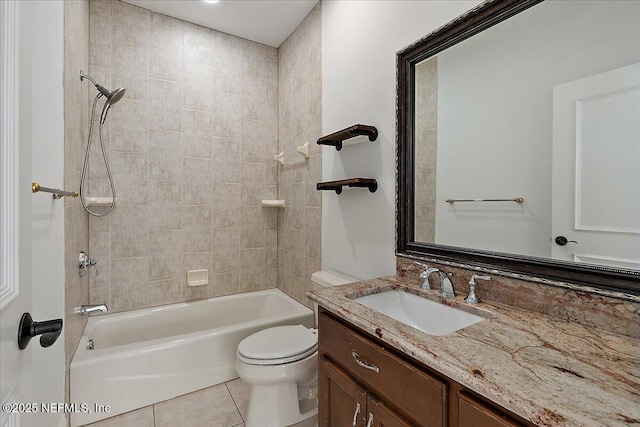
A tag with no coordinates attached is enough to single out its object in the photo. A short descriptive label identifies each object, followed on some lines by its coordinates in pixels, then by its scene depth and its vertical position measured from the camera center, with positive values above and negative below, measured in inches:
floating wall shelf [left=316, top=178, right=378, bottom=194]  66.5 +6.0
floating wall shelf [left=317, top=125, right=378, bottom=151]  66.2 +17.7
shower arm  72.2 +32.3
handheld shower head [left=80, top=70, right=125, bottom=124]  73.1 +29.1
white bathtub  67.0 -36.7
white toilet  61.9 -34.6
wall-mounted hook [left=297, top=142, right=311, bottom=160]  94.0 +19.1
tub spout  68.9 -22.9
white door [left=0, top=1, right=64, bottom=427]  19.2 +0.4
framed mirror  34.5 +9.9
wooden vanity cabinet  27.5 -20.5
